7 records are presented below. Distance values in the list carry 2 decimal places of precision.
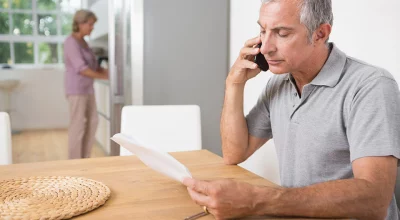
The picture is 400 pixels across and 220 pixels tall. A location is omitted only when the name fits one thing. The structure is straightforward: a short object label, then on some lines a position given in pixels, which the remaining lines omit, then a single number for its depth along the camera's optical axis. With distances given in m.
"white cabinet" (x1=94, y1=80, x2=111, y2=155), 3.88
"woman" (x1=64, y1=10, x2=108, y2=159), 3.35
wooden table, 1.02
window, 5.99
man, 0.94
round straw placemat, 0.96
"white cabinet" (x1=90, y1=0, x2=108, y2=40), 4.28
